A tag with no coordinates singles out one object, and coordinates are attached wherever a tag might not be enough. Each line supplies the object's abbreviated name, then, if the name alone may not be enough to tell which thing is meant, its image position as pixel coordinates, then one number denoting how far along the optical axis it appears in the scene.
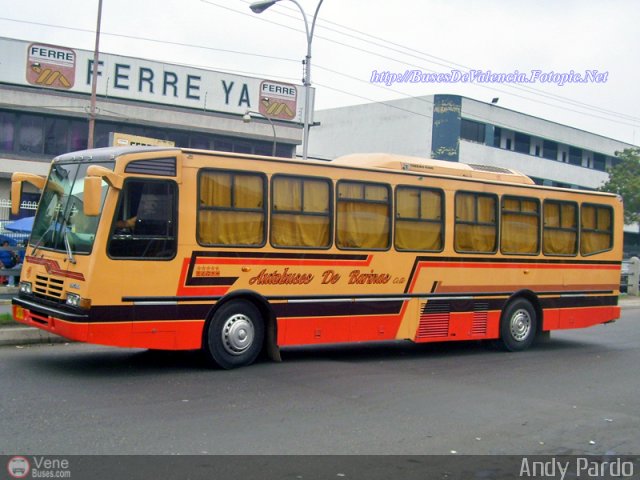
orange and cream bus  9.66
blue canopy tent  23.22
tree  47.75
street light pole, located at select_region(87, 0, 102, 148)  27.15
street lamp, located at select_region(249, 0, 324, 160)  20.75
